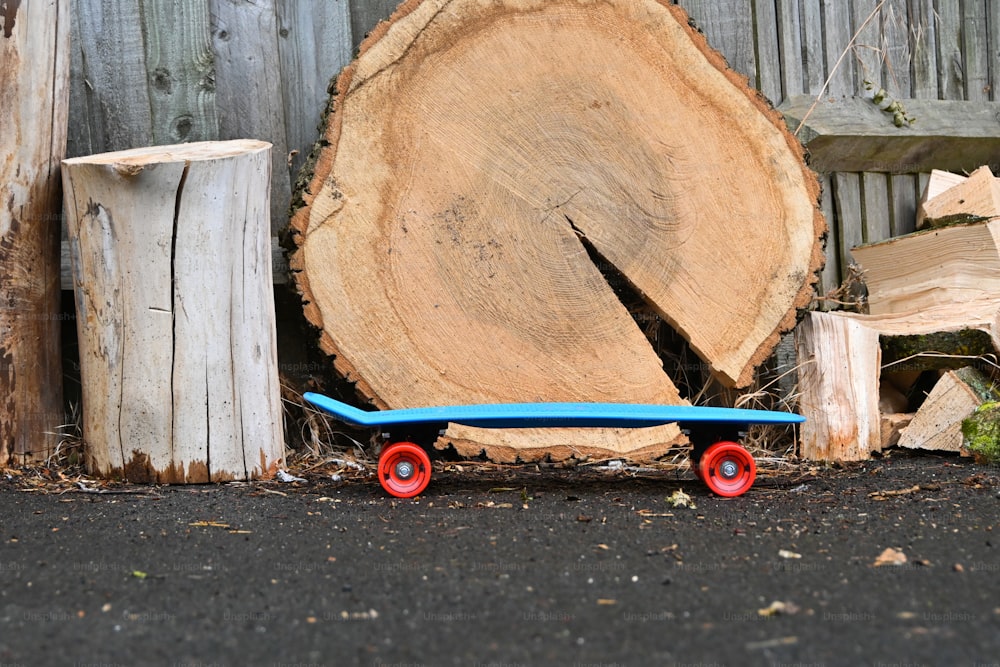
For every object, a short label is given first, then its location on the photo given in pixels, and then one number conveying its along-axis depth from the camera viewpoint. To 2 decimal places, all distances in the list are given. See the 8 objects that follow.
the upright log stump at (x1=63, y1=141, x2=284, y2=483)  2.35
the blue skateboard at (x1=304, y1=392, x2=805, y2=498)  2.25
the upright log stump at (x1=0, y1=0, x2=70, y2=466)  2.47
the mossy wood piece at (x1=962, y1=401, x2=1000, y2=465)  2.59
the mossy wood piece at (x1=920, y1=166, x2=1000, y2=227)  3.10
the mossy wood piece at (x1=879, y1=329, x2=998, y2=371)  2.81
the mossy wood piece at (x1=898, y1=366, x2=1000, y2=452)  2.74
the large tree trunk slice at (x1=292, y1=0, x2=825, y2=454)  2.60
